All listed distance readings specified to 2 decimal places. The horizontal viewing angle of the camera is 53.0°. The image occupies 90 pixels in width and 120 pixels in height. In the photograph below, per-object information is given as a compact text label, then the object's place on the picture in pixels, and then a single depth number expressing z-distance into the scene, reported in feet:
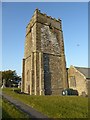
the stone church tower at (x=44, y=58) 59.55
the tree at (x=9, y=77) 117.66
